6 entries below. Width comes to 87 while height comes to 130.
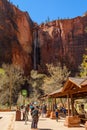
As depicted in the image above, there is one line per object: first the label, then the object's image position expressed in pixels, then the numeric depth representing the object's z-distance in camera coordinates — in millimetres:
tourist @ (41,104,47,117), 29531
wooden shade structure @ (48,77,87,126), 15927
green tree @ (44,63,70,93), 53834
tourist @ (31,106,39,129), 15117
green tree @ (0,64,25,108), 54688
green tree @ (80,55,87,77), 33191
